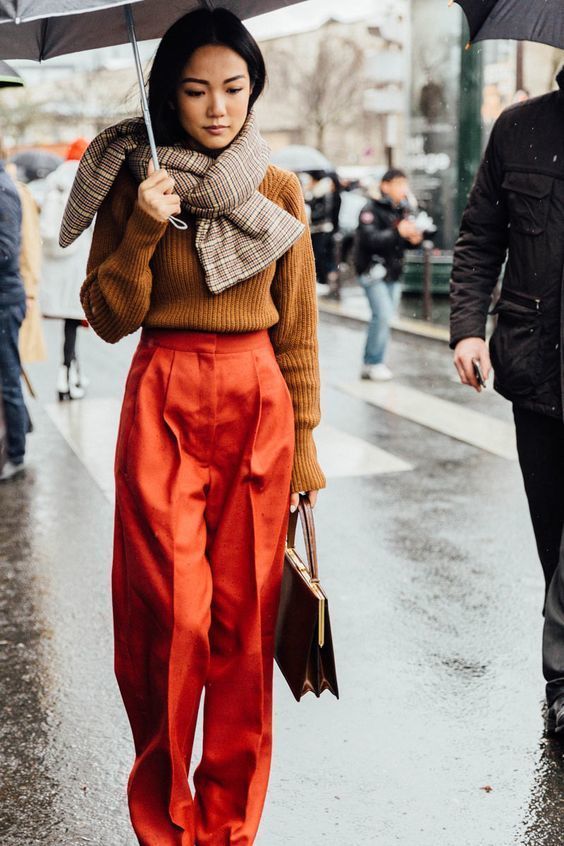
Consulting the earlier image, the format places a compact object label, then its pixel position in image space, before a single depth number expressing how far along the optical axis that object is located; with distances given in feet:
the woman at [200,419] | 9.34
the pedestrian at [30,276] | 26.45
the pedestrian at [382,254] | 35.99
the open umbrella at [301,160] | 70.54
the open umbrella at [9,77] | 15.47
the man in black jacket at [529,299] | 12.41
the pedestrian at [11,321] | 23.44
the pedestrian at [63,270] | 31.89
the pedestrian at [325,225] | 63.05
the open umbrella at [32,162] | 83.05
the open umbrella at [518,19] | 11.59
